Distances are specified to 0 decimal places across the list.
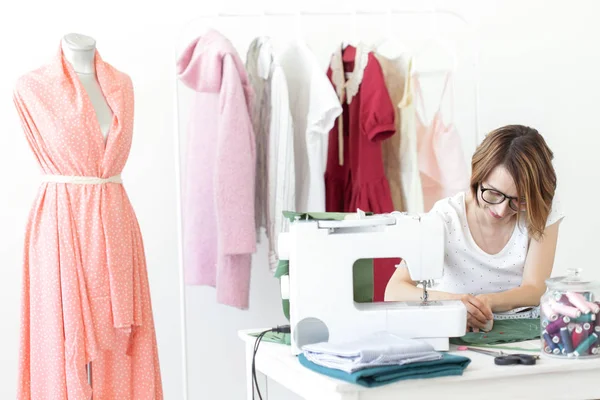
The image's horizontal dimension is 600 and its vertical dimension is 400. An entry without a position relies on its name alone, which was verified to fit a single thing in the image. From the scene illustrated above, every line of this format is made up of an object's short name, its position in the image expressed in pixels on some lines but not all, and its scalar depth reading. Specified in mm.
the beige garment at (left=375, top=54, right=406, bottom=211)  4409
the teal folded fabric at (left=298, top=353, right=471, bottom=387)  2618
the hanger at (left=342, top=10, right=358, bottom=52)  4469
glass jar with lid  2788
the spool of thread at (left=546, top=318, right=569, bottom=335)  2805
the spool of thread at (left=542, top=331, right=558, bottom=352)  2806
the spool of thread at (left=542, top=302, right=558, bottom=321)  2820
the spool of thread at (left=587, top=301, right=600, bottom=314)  2795
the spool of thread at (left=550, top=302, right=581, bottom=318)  2794
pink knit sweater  4191
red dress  4277
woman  3304
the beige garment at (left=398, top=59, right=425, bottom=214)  4358
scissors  2731
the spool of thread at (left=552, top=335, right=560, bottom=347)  2799
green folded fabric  2964
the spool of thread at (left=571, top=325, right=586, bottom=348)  2789
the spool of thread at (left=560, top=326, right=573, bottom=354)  2788
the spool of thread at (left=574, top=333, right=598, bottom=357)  2784
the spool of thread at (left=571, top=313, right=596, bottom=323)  2798
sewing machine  2872
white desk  2643
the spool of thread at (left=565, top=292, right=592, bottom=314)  2790
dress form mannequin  3693
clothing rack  4336
